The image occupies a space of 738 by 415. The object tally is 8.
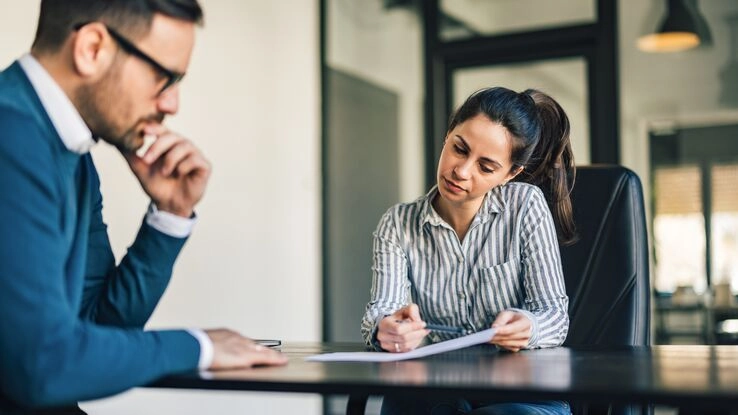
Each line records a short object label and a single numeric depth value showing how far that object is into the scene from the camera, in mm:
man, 1124
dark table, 1028
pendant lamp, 3945
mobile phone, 1772
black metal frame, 4086
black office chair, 1961
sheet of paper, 1465
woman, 1872
